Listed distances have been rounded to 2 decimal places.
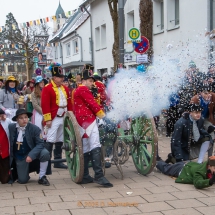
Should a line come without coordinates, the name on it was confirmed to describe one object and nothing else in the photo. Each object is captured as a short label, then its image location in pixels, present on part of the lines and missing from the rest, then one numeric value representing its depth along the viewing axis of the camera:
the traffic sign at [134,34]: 11.20
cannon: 5.20
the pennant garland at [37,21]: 22.52
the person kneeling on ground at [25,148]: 5.35
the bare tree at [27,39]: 27.79
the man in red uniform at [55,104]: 6.11
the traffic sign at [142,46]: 11.25
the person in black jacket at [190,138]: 5.86
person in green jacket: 4.81
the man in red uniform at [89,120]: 5.15
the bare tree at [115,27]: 13.39
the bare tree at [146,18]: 14.59
